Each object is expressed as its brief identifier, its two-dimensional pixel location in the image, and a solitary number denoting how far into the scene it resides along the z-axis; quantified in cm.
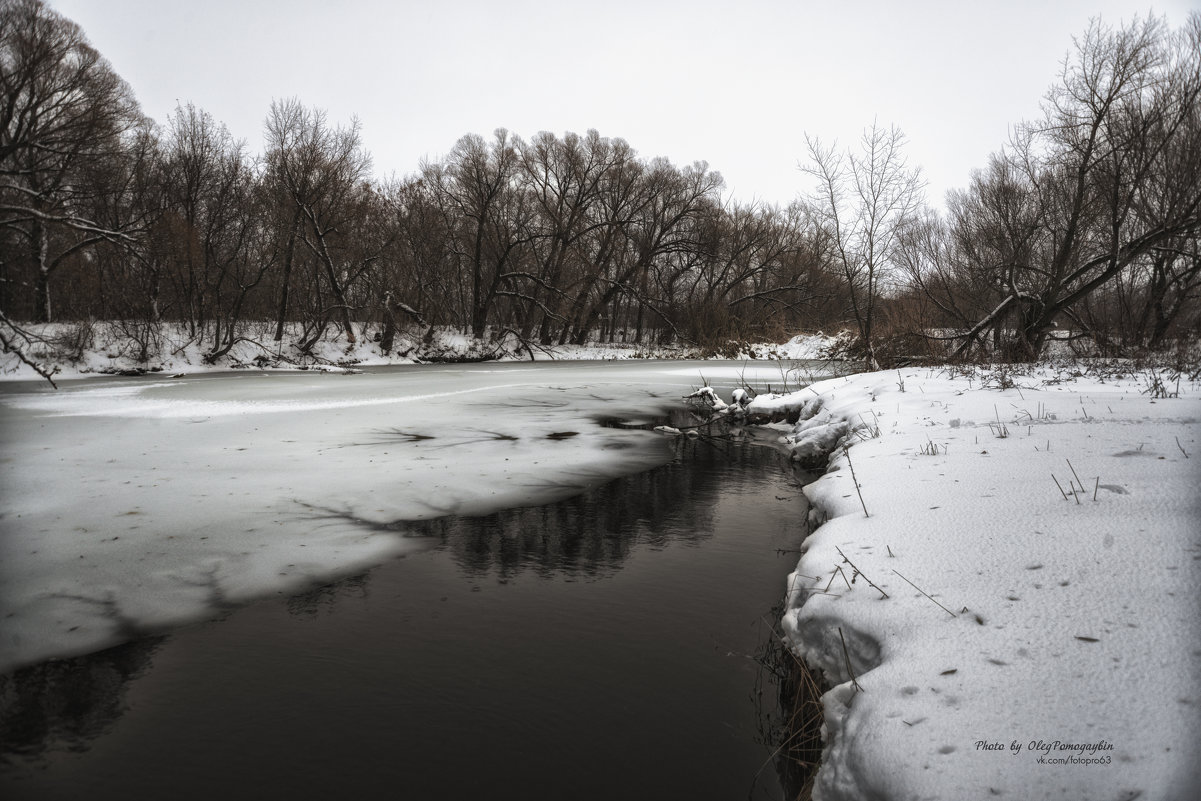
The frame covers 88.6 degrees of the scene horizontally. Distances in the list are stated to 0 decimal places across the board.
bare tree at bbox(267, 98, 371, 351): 2078
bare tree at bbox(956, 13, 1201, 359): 1077
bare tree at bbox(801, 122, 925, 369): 1374
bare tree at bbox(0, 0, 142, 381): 1747
